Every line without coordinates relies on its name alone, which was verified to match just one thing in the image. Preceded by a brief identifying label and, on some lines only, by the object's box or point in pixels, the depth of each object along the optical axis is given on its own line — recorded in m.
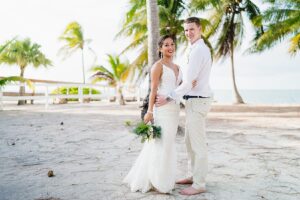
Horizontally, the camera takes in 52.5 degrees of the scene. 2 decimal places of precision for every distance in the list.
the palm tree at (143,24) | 14.75
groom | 3.12
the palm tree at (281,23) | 15.26
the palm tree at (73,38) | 30.39
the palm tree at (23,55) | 24.14
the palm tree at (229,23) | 19.42
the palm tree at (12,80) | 13.00
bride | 3.32
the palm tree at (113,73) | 19.55
